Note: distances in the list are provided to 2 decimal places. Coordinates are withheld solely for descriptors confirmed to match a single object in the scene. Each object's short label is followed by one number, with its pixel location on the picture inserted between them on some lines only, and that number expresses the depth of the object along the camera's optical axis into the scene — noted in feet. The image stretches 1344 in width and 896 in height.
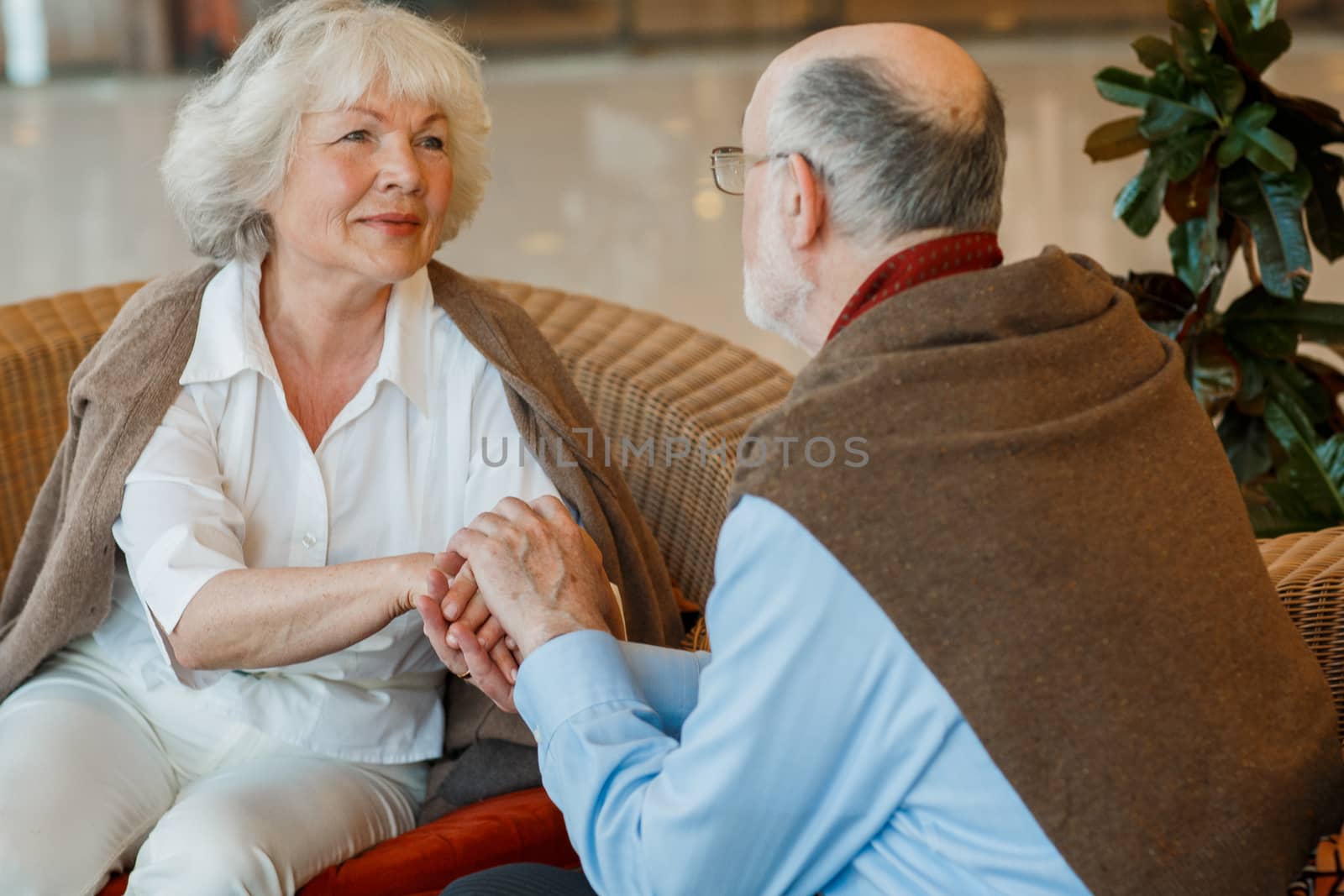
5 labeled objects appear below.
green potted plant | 9.61
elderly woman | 8.00
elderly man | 6.61
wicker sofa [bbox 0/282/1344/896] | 9.22
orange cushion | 7.92
